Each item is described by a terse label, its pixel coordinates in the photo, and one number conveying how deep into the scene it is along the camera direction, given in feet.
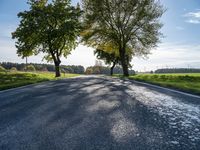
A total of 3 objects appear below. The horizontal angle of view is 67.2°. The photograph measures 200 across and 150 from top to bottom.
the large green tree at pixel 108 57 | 116.72
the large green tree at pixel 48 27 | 69.71
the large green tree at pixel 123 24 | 60.09
